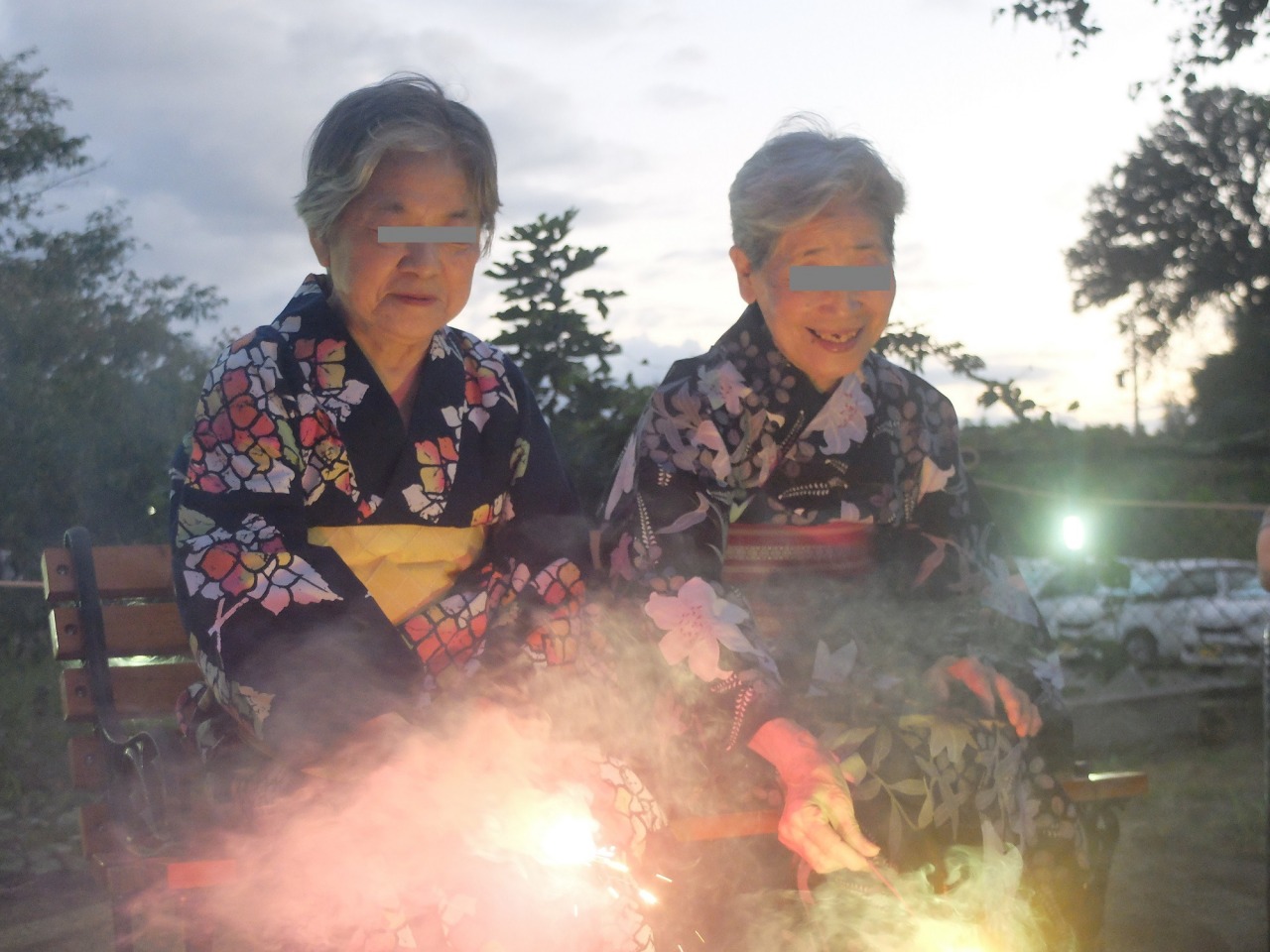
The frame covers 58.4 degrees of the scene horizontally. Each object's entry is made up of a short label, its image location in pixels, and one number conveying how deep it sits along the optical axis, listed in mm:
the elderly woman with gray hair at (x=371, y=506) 1978
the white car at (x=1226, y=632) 8273
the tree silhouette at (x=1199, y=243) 27344
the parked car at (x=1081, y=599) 7617
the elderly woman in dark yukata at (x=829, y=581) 2230
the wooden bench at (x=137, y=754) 2033
